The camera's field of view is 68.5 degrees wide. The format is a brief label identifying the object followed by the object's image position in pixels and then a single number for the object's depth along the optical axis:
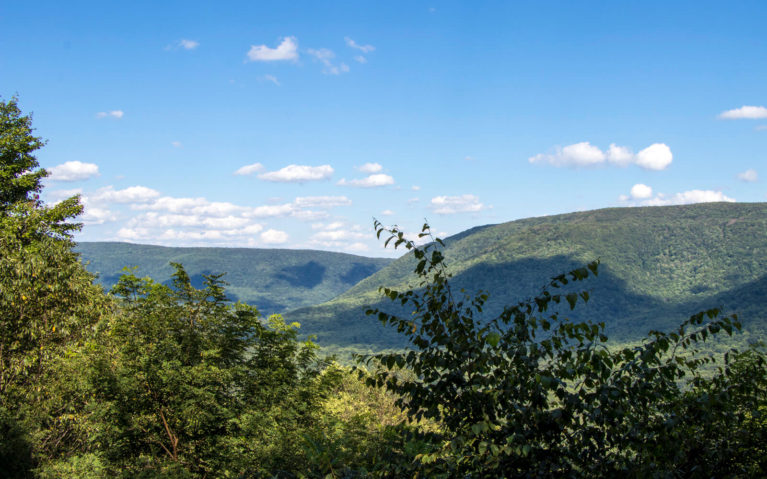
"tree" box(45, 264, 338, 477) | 19.89
